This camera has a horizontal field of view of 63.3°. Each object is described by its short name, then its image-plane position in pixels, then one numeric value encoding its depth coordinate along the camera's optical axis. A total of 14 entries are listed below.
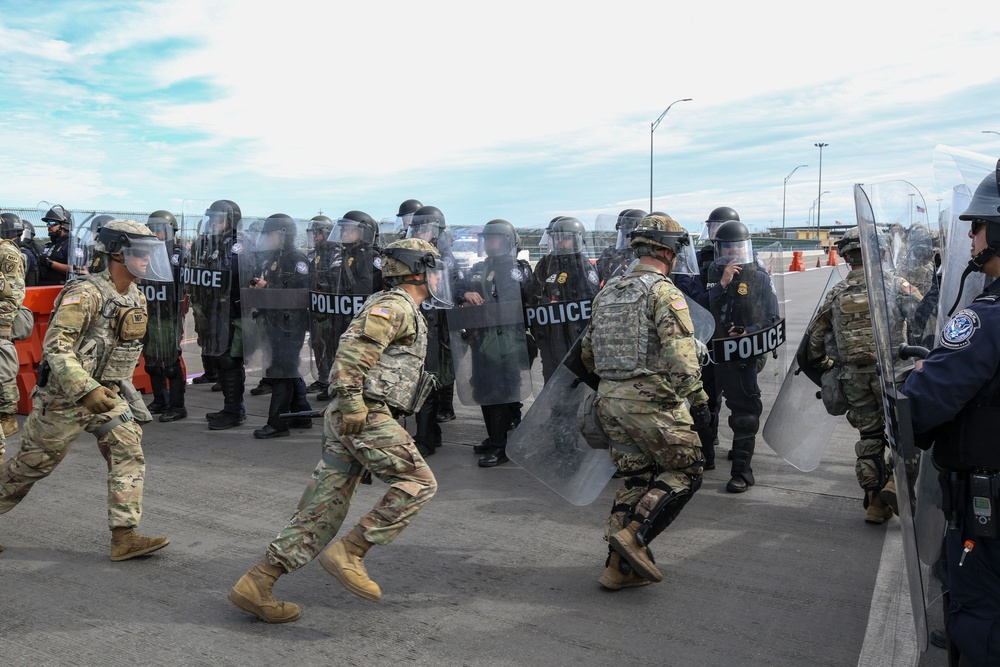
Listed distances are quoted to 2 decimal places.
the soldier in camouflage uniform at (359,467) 3.53
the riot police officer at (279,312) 7.19
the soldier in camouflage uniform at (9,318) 5.52
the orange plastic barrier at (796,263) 33.82
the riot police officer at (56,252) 9.49
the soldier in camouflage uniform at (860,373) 4.71
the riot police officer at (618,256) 6.41
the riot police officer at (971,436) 2.48
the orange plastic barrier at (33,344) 8.15
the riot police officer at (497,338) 6.46
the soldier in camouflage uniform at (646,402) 3.83
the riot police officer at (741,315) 5.66
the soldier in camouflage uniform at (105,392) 4.19
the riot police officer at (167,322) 7.68
